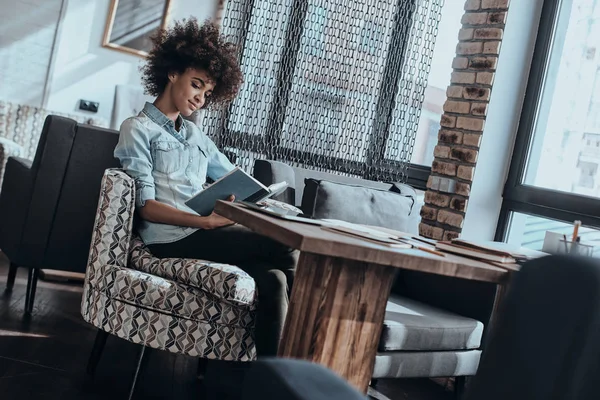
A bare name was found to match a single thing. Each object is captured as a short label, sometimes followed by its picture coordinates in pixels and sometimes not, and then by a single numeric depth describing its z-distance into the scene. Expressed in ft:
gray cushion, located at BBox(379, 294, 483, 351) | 7.71
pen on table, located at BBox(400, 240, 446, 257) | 6.39
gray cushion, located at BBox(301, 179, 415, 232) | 9.95
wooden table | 5.86
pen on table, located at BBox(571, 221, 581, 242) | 7.19
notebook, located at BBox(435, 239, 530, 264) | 6.91
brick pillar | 11.85
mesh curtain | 12.87
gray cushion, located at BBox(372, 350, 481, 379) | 7.69
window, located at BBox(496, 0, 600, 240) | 10.91
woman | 7.93
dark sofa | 10.32
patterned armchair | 7.61
